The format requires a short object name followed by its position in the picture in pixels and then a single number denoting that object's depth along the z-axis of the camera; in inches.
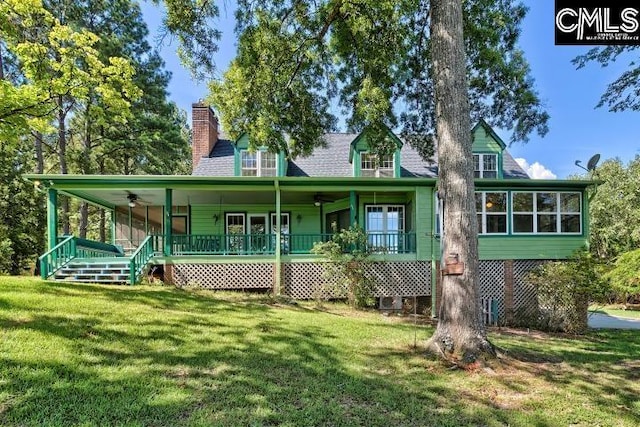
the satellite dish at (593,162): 542.0
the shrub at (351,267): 447.8
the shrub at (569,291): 421.4
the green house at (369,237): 462.0
